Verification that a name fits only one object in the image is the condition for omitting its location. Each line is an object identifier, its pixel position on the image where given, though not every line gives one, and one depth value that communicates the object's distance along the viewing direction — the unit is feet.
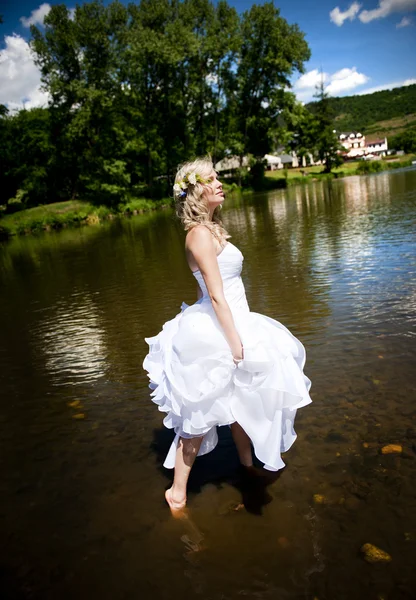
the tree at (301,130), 179.93
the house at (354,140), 612.29
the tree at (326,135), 254.47
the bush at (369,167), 237.66
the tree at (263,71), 166.91
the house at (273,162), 327.22
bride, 9.79
